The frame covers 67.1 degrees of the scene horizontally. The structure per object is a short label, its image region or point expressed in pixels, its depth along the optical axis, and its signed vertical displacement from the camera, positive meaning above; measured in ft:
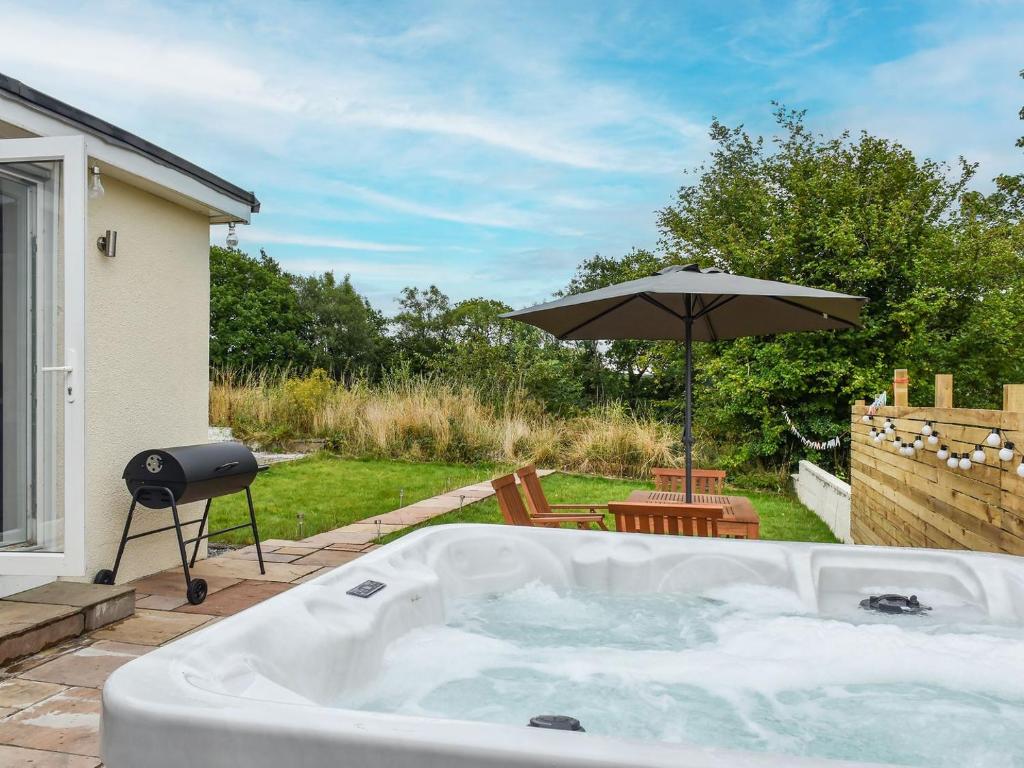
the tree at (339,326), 74.74 +4.84
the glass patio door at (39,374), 10.30 -0.03
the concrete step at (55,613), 8.73 -2.95
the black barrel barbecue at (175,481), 11.15 -1.59
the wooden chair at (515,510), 13.35 -2.36
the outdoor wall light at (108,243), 11.72 +1.98
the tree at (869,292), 27.40 +3.13
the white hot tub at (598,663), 4.41 -2.85
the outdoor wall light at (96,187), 10.85 +2.61
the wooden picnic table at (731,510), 13.85 -2.56
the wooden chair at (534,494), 14.96 -2.35
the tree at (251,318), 73.31 +5.43
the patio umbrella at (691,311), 12.76 +1.32
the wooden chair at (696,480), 18.78 -2.69
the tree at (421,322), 71.51 +5.09
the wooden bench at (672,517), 12.10 -2.24
